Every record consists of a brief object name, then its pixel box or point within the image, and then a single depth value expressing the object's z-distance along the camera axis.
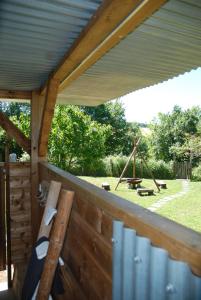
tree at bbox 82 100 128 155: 28.23
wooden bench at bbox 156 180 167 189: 14.10
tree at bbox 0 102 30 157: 15.74
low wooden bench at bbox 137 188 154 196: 11.84
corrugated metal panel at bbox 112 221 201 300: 0.98
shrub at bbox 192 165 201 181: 18.73
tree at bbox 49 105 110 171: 16.20
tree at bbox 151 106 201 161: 25.49
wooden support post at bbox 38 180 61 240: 2.71
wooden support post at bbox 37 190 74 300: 2.19
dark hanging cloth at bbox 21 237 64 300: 2.39
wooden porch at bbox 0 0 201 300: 1.51
